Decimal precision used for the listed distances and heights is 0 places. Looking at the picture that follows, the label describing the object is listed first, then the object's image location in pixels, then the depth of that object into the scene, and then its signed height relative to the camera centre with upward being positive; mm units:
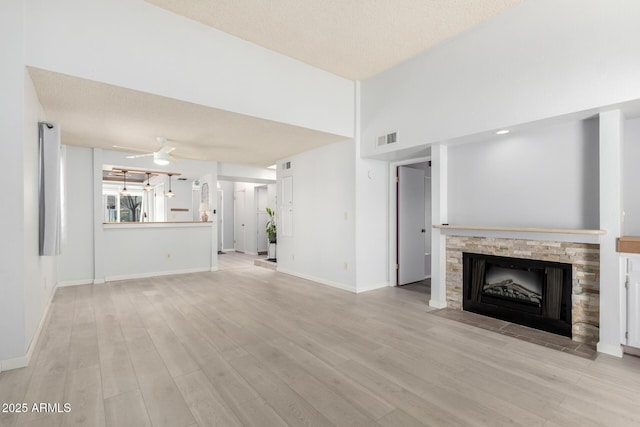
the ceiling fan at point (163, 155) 4980 +899
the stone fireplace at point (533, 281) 3055 -806
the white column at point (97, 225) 5695 -270
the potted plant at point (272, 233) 8094 -596
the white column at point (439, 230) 4203 -260
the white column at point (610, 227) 2773 -154
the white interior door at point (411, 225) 5539 -277
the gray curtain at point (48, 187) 3273 +254
